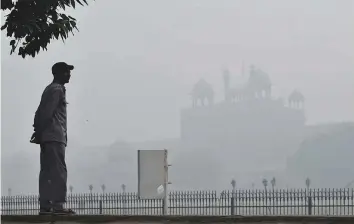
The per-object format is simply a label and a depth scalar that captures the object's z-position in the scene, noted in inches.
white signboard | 930.1
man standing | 625.3
